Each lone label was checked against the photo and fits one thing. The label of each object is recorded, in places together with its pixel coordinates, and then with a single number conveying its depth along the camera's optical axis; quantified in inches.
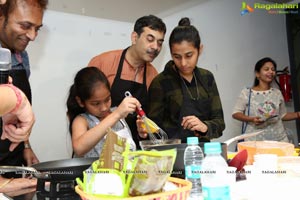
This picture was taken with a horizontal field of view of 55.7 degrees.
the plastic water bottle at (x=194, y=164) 25.9
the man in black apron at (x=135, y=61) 58.2
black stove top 27.3
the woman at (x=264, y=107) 93.6
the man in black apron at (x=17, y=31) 42.4
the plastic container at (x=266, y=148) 40.2
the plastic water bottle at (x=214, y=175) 21.0
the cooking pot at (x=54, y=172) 26.1
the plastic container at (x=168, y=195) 17.7
